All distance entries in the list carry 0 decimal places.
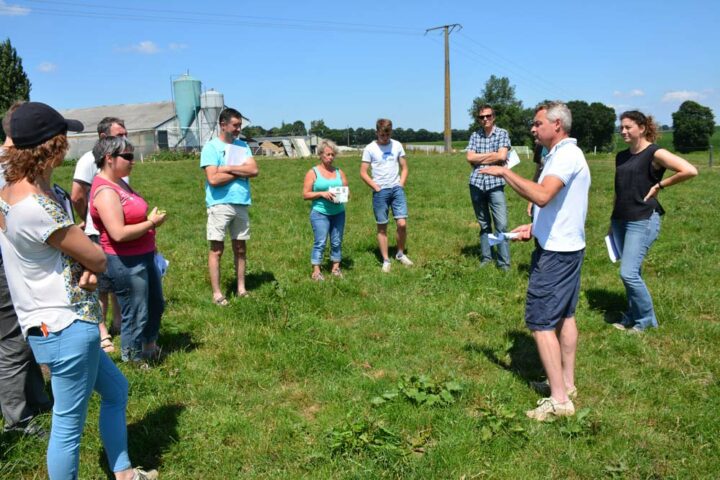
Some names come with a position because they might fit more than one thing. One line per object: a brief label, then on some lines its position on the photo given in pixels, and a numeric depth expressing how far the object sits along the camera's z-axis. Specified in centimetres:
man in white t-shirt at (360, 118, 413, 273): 787
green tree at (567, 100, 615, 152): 8844
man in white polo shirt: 376
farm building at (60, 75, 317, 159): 4650
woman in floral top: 257
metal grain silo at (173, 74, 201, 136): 5075
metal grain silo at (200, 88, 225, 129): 4869
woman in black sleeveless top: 545
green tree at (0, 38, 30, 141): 4803
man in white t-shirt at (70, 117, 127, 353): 493
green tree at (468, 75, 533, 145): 9500
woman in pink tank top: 388
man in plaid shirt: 743
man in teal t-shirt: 605
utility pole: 3703
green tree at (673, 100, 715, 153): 7531
